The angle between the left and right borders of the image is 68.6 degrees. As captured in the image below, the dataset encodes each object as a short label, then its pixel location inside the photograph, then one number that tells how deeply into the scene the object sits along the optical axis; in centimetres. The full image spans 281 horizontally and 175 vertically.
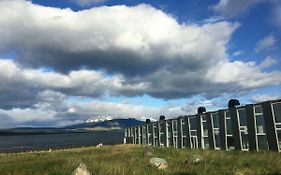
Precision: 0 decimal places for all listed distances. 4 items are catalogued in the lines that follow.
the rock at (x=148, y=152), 1890
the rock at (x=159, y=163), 1274
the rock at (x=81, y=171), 1032
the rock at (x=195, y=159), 1378
